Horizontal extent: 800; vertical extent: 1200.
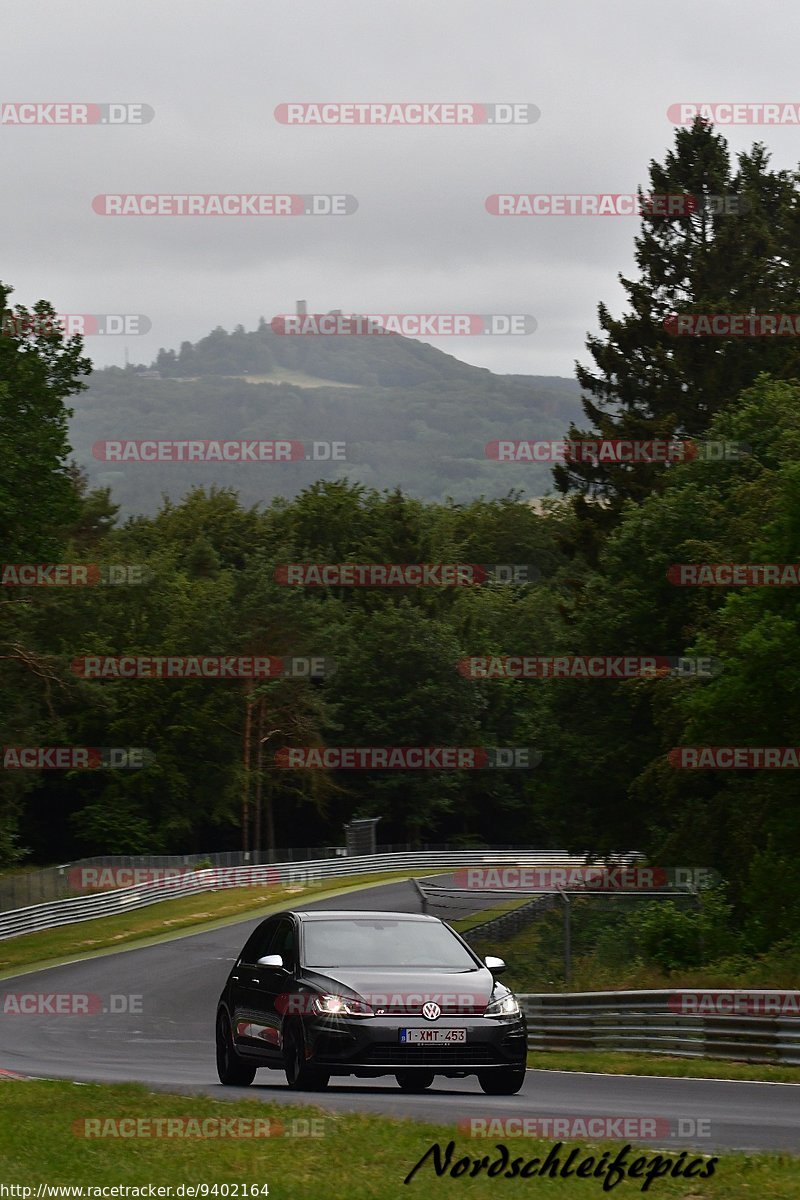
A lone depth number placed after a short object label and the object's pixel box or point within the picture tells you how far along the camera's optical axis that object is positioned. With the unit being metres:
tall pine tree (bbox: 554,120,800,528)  63.88
